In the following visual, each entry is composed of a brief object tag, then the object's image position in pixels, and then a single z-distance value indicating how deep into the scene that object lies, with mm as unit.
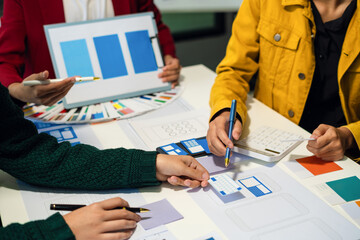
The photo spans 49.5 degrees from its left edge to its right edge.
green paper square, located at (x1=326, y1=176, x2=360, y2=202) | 914
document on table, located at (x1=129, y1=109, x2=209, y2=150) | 1192
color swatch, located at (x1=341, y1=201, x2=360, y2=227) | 850
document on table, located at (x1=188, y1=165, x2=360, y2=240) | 802
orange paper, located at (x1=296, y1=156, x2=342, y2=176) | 1019
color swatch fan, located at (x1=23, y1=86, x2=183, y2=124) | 1320
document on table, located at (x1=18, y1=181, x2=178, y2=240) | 816
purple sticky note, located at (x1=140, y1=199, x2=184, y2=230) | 838
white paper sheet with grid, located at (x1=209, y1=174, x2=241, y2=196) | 919
